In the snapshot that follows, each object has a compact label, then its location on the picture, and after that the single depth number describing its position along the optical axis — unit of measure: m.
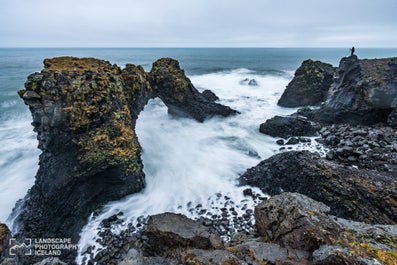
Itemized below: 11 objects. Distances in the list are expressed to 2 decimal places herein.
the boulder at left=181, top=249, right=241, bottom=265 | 5.02
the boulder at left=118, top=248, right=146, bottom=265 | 5.23
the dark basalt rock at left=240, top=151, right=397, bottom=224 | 8.48
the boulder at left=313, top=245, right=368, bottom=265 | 4.41
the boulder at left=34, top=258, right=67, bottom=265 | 5.64
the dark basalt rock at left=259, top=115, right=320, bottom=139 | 18.47
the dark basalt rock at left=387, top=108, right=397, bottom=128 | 16.36
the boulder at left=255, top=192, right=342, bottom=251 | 5.44
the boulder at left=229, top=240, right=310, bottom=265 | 5.09
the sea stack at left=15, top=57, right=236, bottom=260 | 10.28
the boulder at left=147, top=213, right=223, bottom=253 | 7.25
